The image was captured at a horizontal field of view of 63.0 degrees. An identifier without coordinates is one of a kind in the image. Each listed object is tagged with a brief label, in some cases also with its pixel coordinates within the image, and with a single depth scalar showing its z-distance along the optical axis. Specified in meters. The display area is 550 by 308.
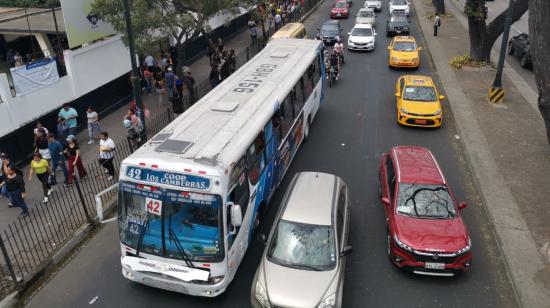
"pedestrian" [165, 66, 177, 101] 19.91
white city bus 8.32
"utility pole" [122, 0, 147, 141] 12.62
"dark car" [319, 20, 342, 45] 30.59
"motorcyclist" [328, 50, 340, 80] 22.25
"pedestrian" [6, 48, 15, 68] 19.62
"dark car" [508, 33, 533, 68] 24.34
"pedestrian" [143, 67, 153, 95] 22.17
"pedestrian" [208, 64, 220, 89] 20.95
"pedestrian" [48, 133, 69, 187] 13.56
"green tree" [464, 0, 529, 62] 23.36
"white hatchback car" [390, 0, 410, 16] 38.94
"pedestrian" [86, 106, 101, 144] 16.64
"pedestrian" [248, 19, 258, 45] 30.52
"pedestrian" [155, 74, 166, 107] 20.78
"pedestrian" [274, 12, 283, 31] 33.97
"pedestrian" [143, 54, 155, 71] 22.39
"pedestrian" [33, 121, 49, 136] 14.23
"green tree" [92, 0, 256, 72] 17.49
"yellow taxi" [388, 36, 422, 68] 24.53
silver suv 8.23
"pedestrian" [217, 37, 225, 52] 26.10
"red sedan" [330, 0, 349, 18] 40.53
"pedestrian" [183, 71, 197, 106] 19.69
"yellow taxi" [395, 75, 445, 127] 17.16
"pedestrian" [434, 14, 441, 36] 31.91
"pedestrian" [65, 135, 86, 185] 13.81
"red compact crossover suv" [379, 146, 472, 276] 9.46
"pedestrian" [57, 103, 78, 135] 16.17
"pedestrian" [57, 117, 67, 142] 15.59
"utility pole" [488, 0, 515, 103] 19.06
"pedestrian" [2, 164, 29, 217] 11.96
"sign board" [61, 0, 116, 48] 16.77
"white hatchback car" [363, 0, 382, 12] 42.92
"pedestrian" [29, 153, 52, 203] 12.70
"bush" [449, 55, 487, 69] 24.56
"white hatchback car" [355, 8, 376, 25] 33.78
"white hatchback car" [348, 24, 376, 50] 28.59
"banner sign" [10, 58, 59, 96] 15.02
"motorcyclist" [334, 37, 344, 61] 24.03
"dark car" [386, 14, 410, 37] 32.78
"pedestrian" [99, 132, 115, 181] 13.82
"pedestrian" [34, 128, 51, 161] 14.05
